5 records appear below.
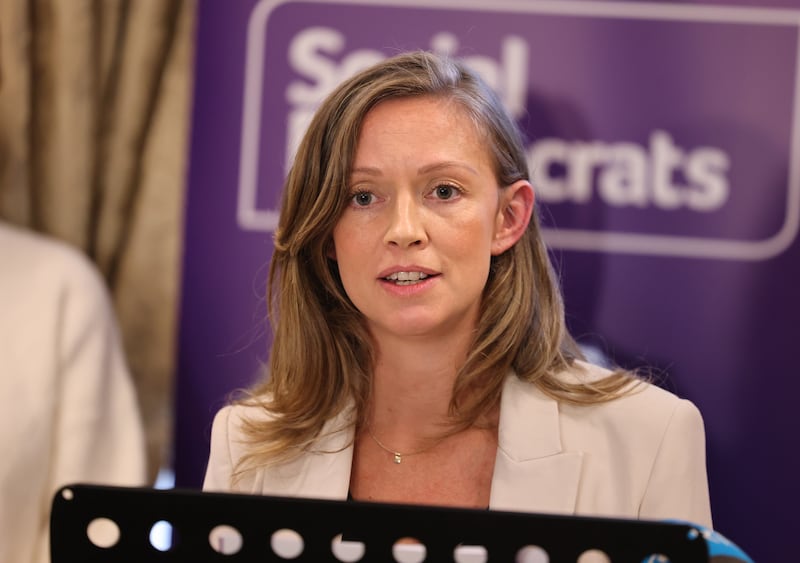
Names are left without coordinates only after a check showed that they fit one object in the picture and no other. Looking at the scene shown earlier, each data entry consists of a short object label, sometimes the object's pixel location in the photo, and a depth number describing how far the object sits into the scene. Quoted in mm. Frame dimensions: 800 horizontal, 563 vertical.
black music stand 1962
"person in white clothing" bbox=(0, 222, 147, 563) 4633
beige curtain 5055
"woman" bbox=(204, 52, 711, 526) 3121
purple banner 4680
